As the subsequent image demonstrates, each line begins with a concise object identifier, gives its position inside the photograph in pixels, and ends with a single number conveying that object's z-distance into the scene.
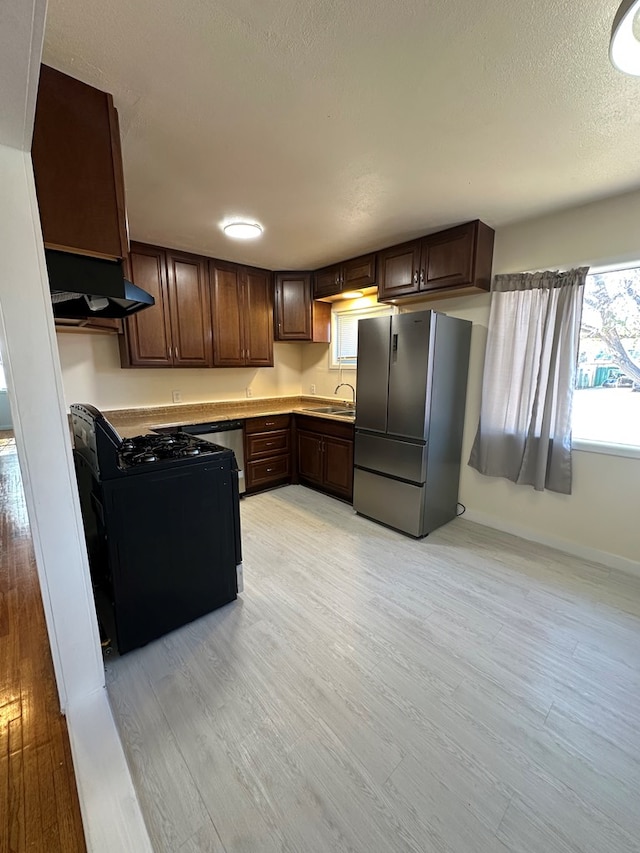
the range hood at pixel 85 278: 1.35
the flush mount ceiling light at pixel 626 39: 0.88
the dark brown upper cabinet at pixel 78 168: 1.24
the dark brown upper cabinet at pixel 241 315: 3.58
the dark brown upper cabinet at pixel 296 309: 3.96
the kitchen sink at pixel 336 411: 3.91
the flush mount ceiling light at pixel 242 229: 2.59
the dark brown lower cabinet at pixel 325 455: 3.48
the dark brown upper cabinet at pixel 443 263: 2.62
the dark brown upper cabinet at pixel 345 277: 3.31
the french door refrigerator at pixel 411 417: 2.63
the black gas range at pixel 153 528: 1.60
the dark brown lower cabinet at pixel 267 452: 3.70
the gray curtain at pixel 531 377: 2.46
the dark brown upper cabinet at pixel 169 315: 3.09
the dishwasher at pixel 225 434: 3.32
